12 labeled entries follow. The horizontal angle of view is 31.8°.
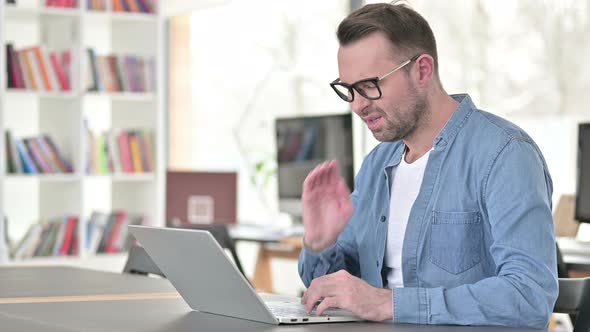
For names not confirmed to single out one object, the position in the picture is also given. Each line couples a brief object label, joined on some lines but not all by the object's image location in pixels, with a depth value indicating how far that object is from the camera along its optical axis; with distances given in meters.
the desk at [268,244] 4.81
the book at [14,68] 5.43
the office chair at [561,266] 3.60
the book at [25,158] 5.50
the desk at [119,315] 1.67
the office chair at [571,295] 1.93
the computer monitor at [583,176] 4.20
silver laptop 1.67
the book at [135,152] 5.98
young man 1.77
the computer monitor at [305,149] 4.96
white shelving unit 5.63
